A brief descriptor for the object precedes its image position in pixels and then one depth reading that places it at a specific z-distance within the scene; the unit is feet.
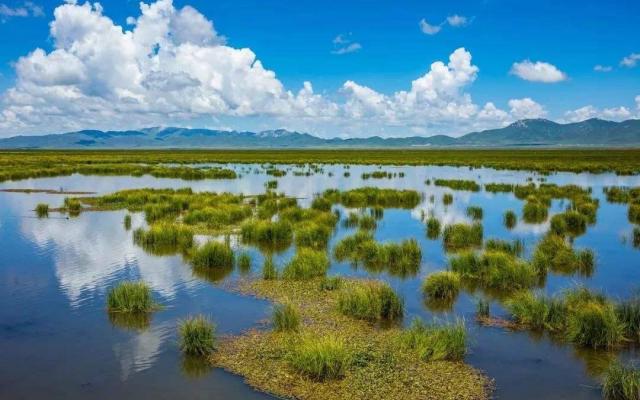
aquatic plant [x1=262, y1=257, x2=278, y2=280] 52.90
